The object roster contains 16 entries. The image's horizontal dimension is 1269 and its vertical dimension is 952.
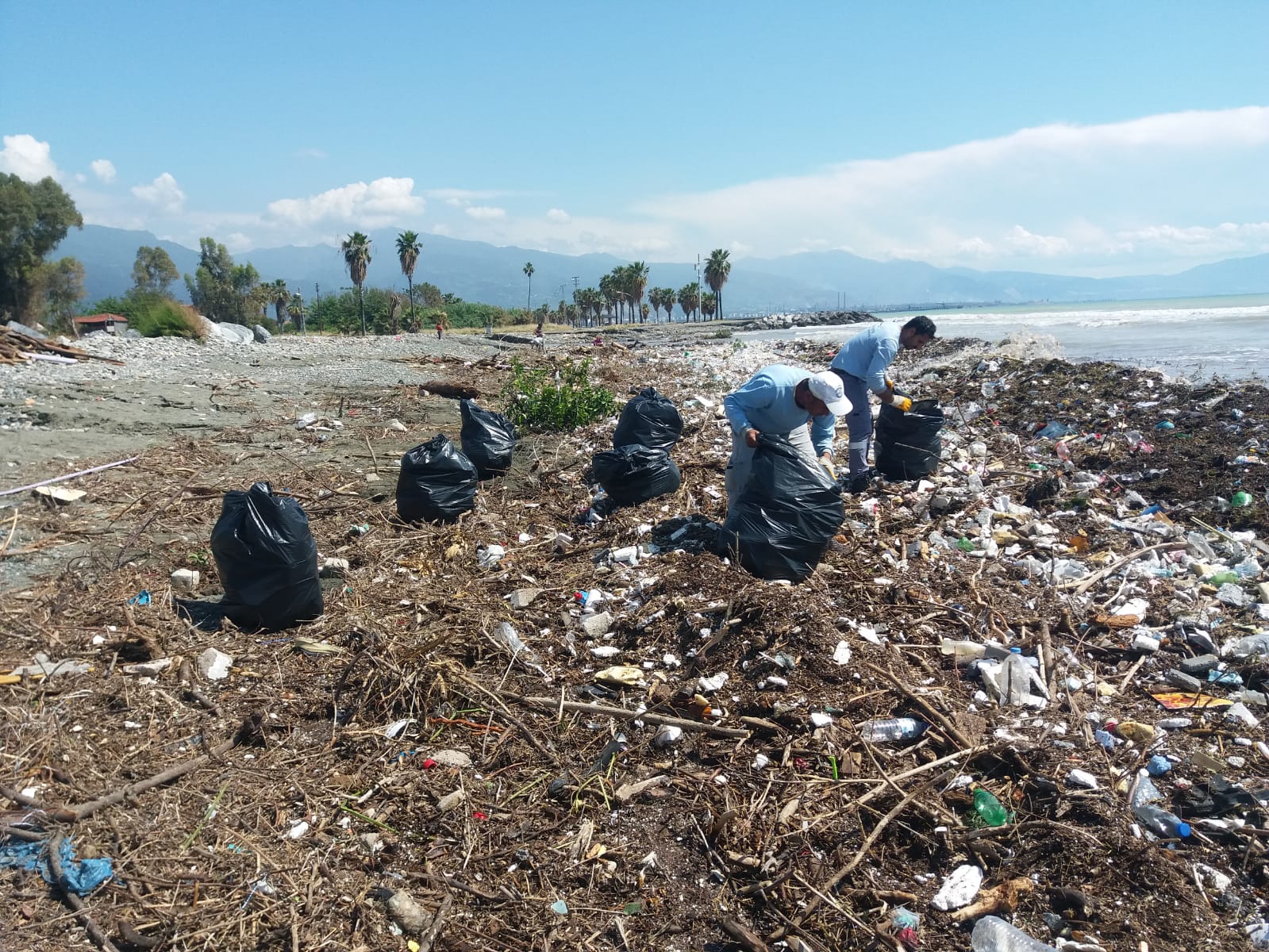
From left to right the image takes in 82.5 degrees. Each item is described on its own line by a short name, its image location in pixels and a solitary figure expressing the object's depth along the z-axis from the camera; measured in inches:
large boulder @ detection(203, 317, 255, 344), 778.2
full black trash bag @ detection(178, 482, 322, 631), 140.8
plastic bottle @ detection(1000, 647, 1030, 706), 118.6
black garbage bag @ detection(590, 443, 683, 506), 213.8
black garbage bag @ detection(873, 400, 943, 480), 227.1
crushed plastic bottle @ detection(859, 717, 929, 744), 108.6
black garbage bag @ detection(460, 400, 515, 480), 250.2
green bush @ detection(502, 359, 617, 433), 320.5
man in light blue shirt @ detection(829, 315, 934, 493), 218.2
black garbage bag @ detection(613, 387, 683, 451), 240.7
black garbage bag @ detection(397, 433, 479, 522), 202.5
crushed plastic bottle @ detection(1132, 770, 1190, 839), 90.7
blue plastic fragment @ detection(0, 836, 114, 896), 85.0
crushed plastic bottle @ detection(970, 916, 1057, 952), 76.7
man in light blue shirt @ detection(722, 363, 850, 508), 167.2
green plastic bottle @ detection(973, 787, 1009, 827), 93.6
